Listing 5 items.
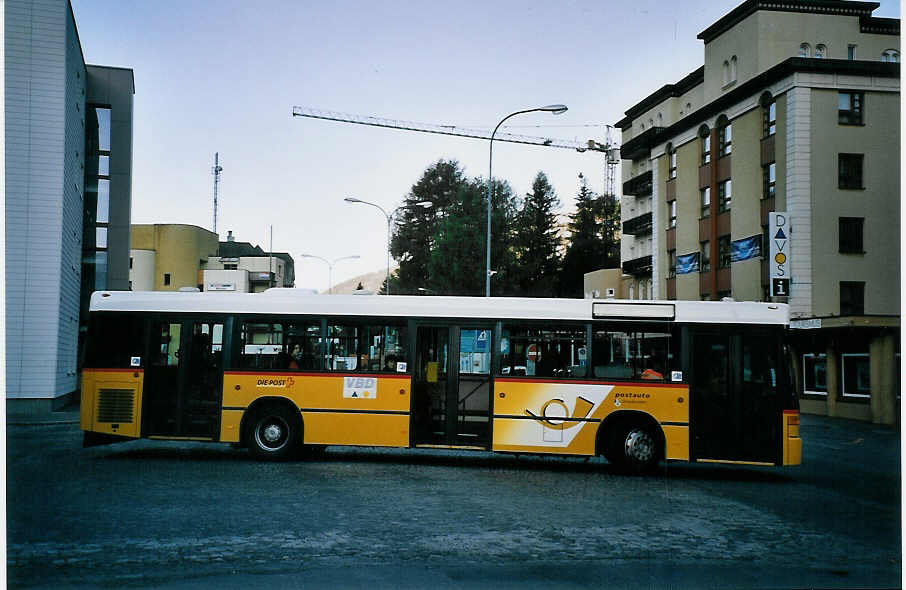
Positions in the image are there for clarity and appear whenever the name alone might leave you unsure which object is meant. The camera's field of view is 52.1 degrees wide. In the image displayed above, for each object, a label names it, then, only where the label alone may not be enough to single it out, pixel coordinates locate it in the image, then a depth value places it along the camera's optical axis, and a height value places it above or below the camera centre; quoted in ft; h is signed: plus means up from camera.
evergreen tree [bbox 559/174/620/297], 210.18 +34.05
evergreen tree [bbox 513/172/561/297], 192.95 +26.96
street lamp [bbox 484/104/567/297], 65.18 +18.77
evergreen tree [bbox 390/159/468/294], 182.60 +28.16
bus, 45.68 -0.67
